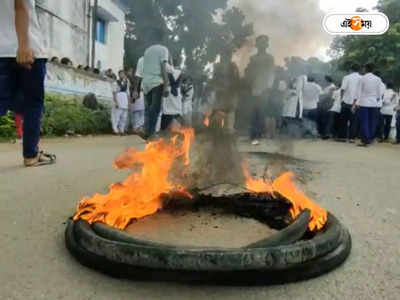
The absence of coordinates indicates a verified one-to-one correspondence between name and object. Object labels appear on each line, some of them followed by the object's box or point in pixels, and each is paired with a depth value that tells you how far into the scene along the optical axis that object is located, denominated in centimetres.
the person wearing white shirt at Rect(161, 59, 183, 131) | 816
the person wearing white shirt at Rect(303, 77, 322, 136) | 1188
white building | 1686
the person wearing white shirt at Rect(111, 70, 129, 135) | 1184
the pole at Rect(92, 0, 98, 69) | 2016
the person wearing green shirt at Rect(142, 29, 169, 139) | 731
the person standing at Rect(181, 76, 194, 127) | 848
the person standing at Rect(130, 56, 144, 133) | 1170
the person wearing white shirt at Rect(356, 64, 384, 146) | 1004
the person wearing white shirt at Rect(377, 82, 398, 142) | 1280
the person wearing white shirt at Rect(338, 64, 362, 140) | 1085
